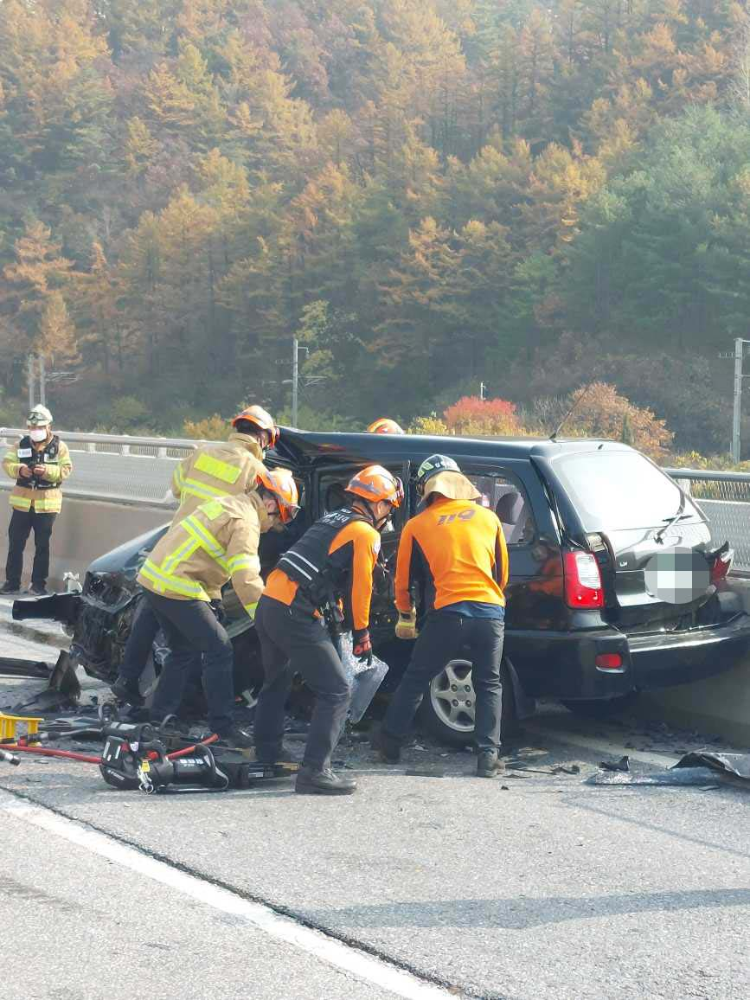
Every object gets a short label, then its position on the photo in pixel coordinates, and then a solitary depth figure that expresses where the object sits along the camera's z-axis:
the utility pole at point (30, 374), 94.19
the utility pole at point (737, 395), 64.88
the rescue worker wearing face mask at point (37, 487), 13.30
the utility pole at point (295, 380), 83.31
